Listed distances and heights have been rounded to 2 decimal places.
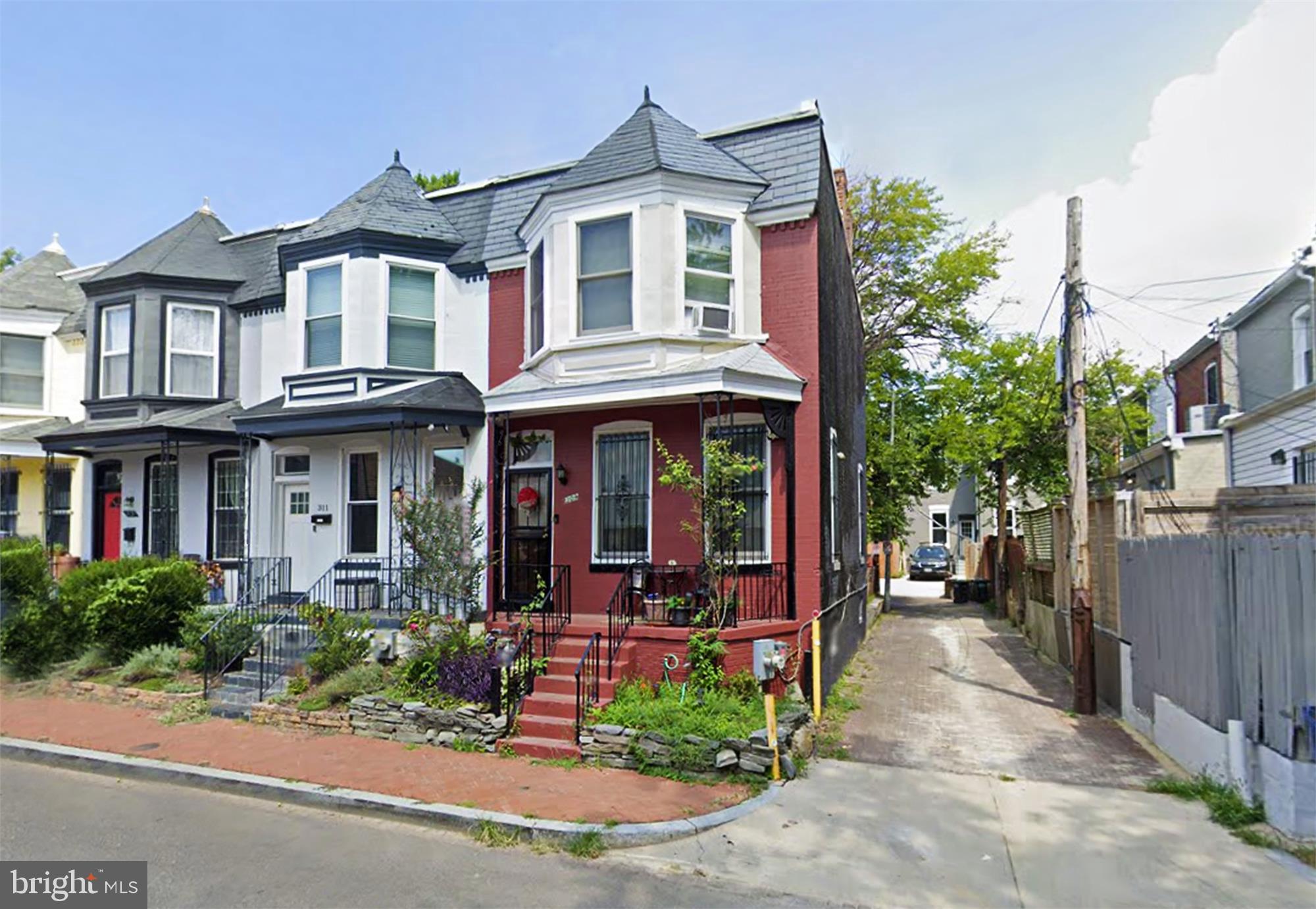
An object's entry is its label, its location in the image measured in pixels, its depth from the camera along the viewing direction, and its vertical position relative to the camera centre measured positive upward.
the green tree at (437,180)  25.55 +10.30
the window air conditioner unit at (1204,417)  21.46 +2.29
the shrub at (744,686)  8.96 -1.98
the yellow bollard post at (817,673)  8.74 -1.80
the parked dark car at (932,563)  38.19 -2.72
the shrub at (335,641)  10.40 -1.69
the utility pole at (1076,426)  10.88 +1.07
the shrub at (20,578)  12.70 -1.04
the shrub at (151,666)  11.57 -2.20
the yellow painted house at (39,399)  17.50 +2.47
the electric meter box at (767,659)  8.16 -1.52
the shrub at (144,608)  11.97 -1.46
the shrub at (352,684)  9.84 -2.11
